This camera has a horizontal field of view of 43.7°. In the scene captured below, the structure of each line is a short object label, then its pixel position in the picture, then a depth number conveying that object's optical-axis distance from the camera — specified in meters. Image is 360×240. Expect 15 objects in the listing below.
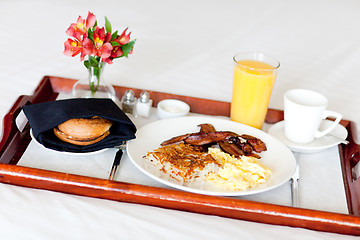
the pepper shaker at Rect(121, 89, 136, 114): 1.23
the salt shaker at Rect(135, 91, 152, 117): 1.22
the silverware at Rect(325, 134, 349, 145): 1.16
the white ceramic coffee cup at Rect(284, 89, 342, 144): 1.12
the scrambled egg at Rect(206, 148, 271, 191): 0.95
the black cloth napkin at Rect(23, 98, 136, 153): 1.01
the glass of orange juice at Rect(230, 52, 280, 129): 1.18
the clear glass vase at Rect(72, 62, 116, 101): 1.25
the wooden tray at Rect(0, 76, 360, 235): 0.90
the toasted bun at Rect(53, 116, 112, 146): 1.02
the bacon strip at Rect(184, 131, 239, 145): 1.08
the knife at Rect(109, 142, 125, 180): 0.99
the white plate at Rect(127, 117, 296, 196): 0.95
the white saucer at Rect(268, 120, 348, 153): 1.14
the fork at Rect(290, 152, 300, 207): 0.96
